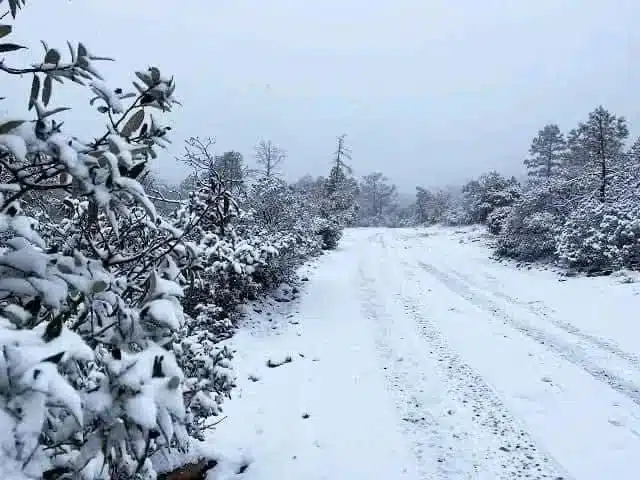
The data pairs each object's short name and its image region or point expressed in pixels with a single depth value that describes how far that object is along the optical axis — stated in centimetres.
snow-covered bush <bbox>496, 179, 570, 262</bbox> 1812
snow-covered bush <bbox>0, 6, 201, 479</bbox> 108
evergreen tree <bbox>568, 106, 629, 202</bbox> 2019
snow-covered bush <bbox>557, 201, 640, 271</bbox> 1344
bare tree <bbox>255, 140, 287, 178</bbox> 4147
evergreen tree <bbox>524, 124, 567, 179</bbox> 4231
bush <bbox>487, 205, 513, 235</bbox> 2725
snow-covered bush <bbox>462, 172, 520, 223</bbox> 3450
